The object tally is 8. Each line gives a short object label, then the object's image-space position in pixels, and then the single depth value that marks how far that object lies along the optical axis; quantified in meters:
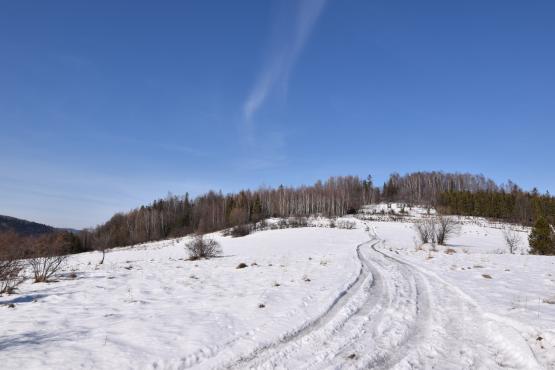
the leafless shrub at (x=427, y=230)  35.12
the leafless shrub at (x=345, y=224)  63.84
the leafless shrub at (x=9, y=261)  10.99
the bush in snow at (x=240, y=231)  59.88
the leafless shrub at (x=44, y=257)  13.54
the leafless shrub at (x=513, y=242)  29.77
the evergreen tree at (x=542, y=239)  25.56
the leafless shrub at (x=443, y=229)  34.00
